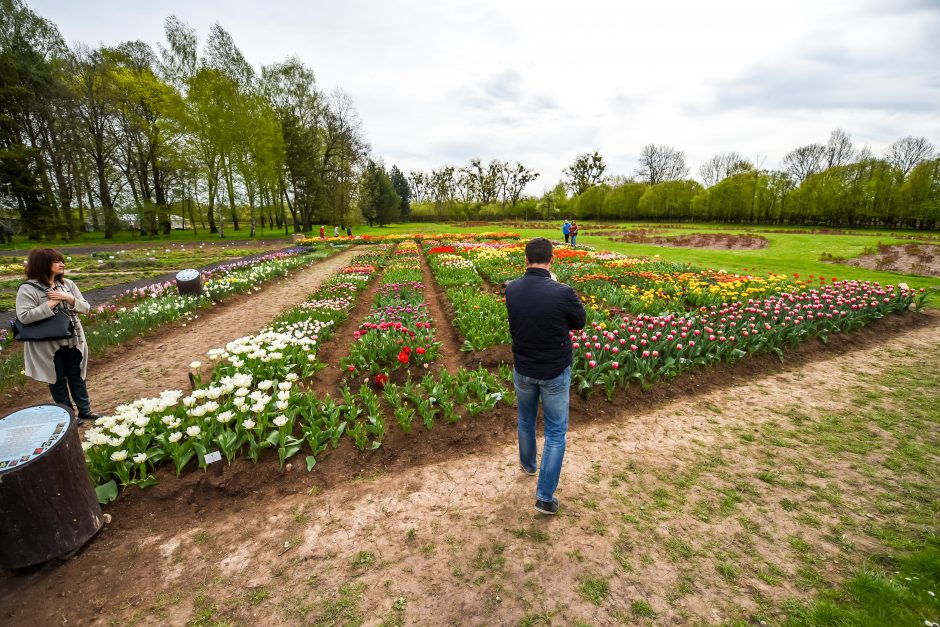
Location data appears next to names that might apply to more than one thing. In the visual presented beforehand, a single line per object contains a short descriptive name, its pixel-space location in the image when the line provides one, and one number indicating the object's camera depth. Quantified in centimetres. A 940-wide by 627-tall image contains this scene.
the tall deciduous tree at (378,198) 5703
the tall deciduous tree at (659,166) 6662
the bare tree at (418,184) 8581
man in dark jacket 294
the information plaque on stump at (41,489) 249
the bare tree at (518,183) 7450
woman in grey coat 403
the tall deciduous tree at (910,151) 4412
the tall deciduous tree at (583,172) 6862
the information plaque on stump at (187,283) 998
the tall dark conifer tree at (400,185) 6794
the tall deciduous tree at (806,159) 5431
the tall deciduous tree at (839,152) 5222
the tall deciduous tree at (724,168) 5788
